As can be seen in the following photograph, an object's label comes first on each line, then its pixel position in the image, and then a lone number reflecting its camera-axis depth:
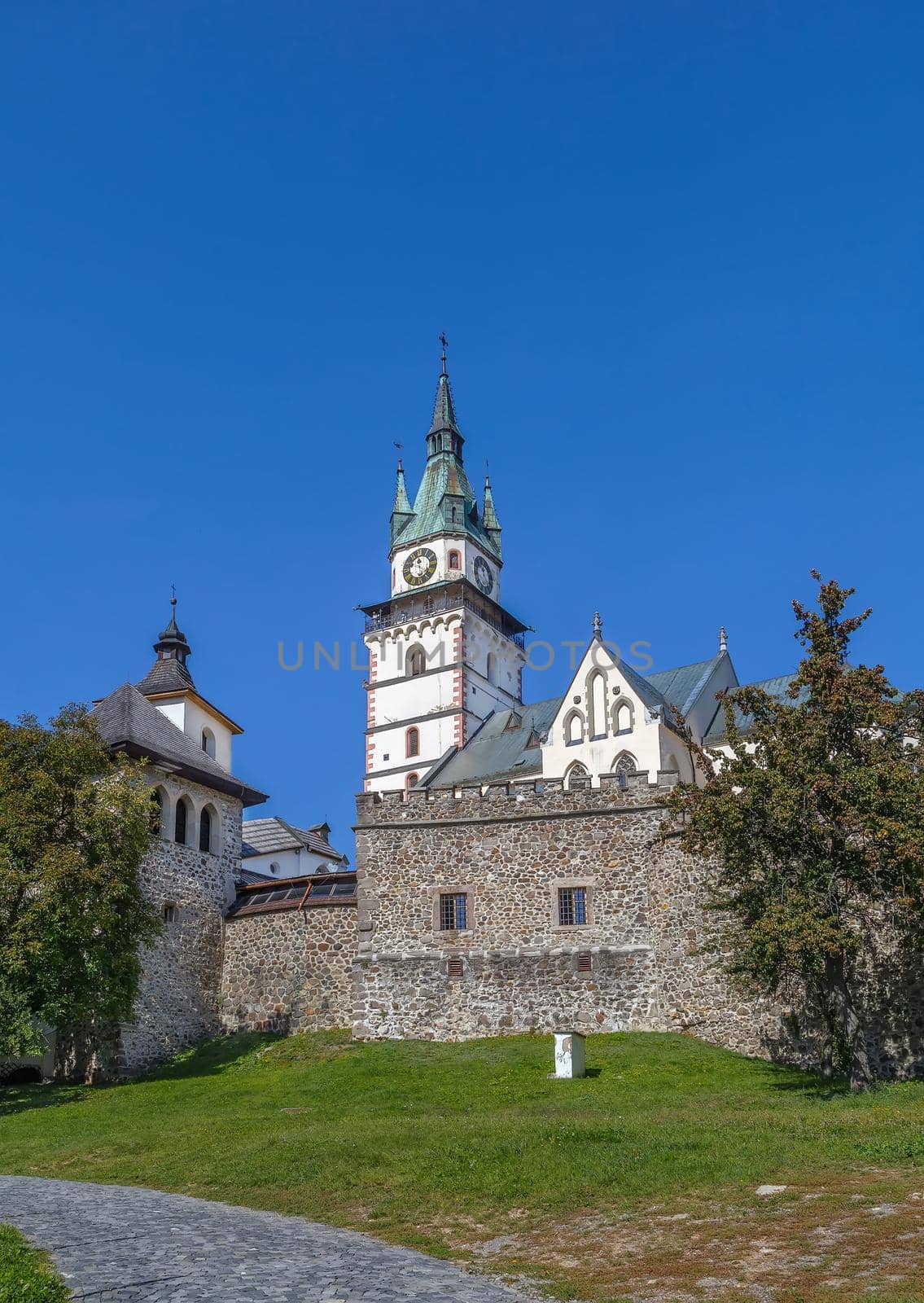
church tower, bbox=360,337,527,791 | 72.38
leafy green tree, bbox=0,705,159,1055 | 29.47
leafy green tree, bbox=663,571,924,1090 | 22.58
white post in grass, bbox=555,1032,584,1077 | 26.33
